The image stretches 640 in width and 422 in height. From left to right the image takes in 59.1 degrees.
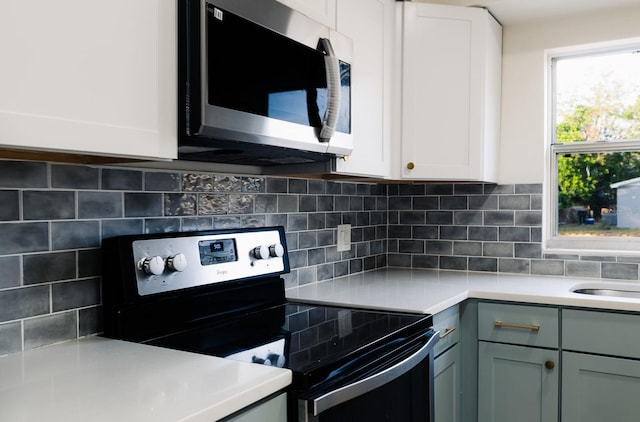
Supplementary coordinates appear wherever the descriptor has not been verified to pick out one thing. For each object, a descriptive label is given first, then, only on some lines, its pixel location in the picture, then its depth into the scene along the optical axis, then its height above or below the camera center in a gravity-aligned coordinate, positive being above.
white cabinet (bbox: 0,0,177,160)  0.99 +0.24
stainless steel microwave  1.29 +0.30
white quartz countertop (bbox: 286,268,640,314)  2.00 -0.36
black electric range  1.32 -0.37
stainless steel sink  2.45 -0.39
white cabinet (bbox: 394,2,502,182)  2.48 +0.46
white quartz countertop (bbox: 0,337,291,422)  0.97 -0.36
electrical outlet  2.60 -0.17
